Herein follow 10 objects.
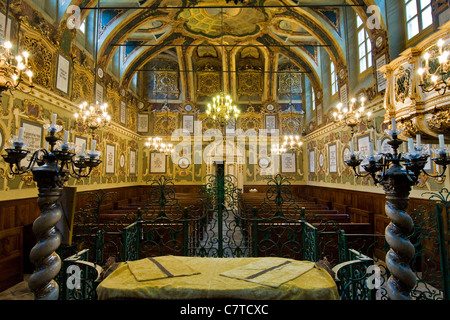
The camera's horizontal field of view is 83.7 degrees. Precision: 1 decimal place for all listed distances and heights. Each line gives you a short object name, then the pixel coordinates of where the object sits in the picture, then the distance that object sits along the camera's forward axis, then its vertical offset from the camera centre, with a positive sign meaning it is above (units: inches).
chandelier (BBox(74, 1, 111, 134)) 288.5 +72.7
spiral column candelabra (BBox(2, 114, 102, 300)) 87.4 -11.2
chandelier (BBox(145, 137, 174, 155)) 541.1 +69.4
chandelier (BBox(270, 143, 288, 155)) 583.7 +68.8
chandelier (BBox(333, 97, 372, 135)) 271.7 +66.7
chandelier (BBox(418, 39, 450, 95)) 144.6 +69.0
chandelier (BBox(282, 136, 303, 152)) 597.9 +75.1
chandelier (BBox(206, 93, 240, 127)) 366.3 +102.2
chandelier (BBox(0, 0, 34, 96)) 153.0 +68.4
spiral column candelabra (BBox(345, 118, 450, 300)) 93.0 -14.2
